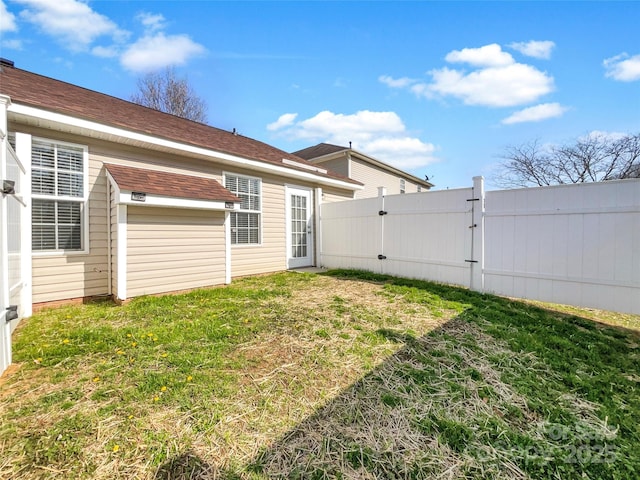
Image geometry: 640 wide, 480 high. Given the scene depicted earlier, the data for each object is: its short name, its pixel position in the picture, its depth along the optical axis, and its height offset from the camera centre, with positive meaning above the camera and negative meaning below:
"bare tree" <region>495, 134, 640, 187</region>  11.69 +3.22
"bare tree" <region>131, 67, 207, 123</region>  17.14 +8.43
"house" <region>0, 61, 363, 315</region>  4.25 +0.61
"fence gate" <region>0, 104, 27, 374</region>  2.55 -0.08
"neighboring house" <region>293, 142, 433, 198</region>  13.63 +3.50
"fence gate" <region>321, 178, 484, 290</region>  5.48 +0.00
